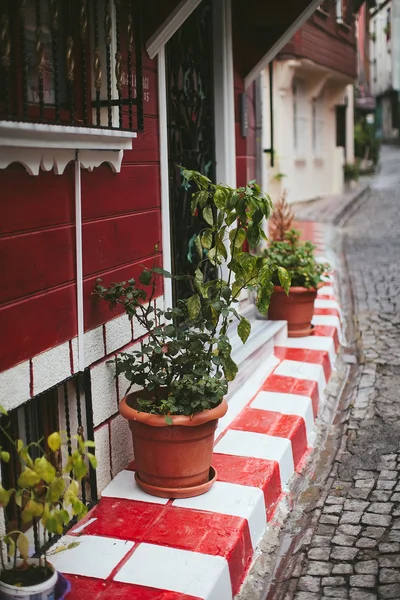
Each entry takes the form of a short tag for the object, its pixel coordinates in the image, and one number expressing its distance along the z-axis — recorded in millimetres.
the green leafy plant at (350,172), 22031
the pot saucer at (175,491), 3680
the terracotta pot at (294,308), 6418
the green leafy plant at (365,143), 26625
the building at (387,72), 37562
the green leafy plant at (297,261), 6461
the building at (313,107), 15883
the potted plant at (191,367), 3584
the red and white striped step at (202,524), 3002
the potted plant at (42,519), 2367
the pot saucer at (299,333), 6578
